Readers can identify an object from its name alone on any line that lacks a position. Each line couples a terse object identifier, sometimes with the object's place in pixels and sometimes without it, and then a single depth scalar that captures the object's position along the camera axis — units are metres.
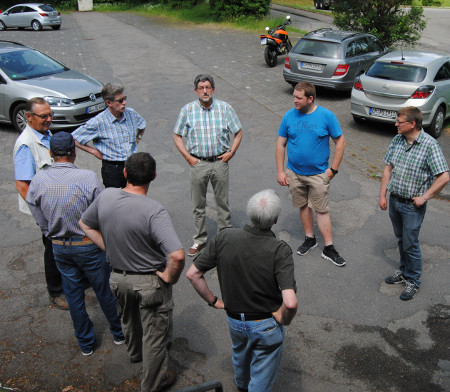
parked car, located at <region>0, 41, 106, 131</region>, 10.09
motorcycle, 16.19
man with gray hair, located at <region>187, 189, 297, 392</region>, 3.08
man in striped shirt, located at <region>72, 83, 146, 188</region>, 5.30
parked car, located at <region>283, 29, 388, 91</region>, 12.63
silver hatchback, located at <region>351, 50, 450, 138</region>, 10.05
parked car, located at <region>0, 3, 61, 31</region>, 27.19
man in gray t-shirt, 3.41
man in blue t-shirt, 5.38
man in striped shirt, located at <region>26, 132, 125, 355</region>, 3.92
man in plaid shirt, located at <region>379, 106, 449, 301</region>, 4.75
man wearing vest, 4.60
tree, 17.45
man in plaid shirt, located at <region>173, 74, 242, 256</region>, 5.59
